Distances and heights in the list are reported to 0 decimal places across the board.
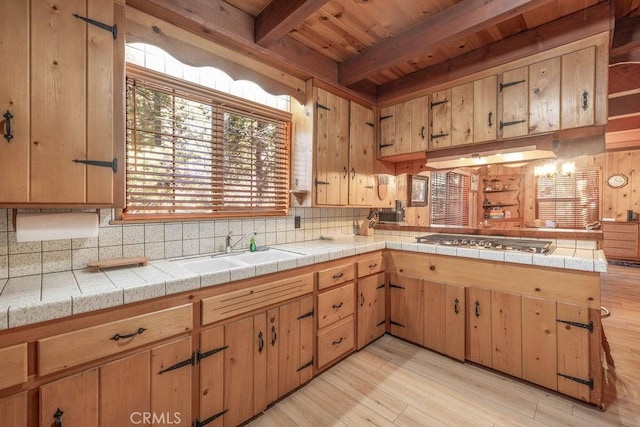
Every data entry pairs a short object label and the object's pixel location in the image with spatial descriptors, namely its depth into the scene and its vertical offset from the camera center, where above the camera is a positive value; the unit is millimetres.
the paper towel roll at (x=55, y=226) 1262 -64
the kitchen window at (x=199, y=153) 1701 +417
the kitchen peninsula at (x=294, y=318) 1062 -588
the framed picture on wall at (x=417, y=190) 3408 +283
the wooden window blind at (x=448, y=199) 3992 +200
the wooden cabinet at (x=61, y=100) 1098 +473
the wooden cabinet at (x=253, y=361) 1440 -859
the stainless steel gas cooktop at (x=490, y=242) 2035 -244
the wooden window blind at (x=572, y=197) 6074 +337
